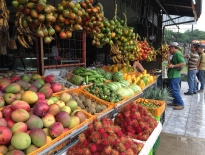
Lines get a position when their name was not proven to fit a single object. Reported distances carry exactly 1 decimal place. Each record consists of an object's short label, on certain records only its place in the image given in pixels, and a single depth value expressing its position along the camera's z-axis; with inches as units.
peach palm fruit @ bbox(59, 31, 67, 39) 87.2
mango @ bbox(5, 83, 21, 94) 78.7
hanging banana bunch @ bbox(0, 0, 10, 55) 69.8
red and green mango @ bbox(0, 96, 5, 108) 70.3
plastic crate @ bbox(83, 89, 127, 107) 102.5
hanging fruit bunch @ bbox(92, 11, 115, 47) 123.6
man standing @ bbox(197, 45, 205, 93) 294.8
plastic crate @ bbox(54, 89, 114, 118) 91.4
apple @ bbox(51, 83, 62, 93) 95.8
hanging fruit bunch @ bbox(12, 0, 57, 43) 71.5
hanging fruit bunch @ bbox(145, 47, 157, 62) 245.8
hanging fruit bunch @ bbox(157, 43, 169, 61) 317.7
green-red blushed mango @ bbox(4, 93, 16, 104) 73.4
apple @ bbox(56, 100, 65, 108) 82.0
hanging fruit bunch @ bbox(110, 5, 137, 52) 140.6
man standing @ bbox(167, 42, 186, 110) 199.8
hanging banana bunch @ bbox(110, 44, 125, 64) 156.5
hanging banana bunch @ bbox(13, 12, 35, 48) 77.8
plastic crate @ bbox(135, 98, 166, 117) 119.1
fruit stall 61.5
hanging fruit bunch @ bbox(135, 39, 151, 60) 203.5
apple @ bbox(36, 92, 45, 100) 79.1
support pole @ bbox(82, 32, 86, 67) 160.3
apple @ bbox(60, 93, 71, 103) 89.1
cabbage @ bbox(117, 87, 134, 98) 127.5
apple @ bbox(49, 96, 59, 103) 85.2
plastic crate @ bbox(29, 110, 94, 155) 58.1
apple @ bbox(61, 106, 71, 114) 79.4
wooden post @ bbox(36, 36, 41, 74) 118.0
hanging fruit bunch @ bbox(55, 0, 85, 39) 83.3
